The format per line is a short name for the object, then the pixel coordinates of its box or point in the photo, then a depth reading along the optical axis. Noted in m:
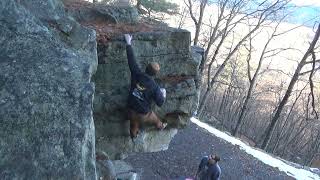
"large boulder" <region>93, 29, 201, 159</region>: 7.18
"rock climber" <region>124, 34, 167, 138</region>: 6.55
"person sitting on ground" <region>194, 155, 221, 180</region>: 9.30
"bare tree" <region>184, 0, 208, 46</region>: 19.88
